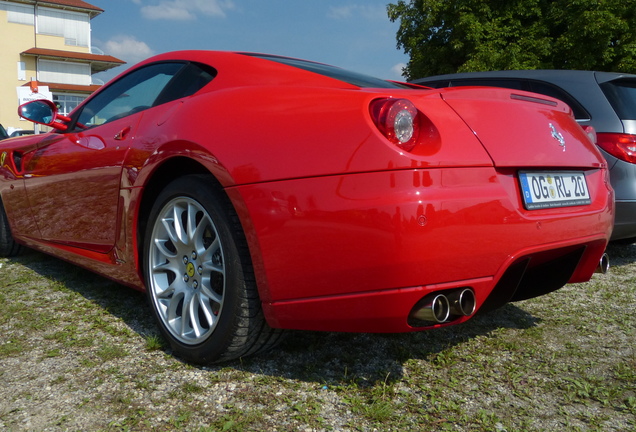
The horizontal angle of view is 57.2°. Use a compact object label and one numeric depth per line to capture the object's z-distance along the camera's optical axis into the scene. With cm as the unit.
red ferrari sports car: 194
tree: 1856
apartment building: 4597
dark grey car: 402
